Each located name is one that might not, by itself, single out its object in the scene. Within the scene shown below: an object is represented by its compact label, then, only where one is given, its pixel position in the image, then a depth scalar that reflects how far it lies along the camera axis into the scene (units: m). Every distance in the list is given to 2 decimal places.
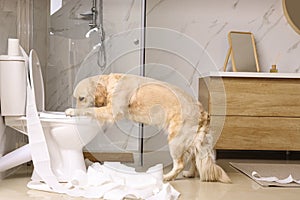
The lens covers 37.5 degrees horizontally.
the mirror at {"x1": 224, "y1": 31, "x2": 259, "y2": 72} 3.60
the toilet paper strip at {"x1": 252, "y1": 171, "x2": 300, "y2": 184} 2.53
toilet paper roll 2.40
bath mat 2.51
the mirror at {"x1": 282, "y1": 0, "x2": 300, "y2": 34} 3.73
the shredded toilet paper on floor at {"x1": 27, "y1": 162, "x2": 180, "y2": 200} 2.09
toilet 2.35
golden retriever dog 2.45
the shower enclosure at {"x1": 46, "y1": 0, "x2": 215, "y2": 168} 2.63
